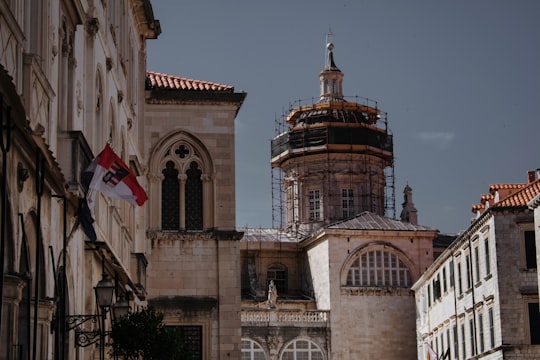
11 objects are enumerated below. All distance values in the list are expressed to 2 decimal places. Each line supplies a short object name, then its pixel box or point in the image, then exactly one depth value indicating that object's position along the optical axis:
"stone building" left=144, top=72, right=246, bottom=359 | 38.38
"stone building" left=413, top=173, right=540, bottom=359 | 47.97
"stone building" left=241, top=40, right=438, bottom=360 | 73.50
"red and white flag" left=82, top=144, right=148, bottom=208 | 19.75
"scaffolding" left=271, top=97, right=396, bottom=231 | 87.00
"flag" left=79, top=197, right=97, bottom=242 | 19.80
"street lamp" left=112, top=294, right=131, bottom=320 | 21.92
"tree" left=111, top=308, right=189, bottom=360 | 22.30
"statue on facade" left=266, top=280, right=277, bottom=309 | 73.62
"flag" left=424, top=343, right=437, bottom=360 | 61.44
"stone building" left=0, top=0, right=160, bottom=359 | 14.60
